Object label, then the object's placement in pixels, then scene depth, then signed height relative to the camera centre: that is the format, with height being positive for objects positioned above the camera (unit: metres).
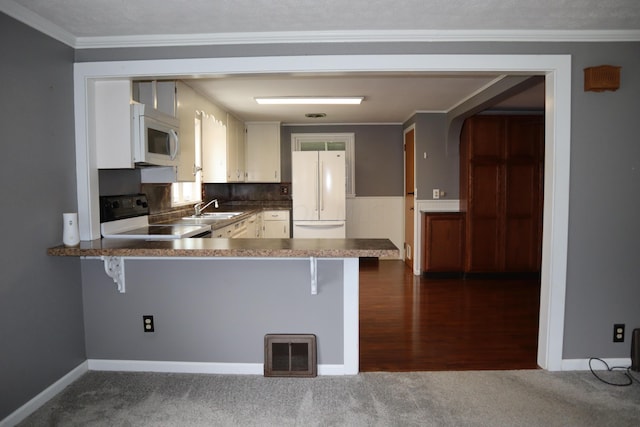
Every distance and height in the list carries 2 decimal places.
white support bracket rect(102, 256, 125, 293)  2.53 -0.46
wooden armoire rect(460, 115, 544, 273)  5.07 +0.02
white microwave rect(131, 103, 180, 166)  2.71 +0.42
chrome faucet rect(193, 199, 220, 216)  4.44 -0.15
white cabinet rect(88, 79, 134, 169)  2.67 +0.49
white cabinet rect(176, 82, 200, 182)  3.46 +0.58
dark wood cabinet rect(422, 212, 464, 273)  5.24 -0.62
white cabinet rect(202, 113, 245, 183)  4.36 +0.55
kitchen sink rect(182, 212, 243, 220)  4.27 -0.22
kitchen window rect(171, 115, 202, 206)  4.05 +0.08
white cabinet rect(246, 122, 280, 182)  6.09 +0.66
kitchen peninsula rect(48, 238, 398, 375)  2.58 -0.73
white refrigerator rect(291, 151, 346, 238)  5.54 +0.02
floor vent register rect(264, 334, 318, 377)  2.57 -1.02
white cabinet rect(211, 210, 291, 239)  5.54 -0.42
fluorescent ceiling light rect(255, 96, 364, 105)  4.47 +1.06
